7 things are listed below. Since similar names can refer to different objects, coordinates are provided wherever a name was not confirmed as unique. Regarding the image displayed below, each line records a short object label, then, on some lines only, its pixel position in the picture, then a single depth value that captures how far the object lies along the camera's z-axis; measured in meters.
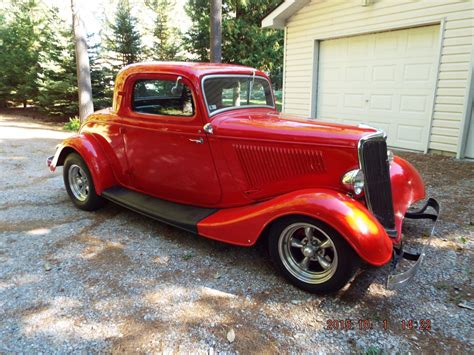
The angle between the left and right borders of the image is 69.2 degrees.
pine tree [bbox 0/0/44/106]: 14.47
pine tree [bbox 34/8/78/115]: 11.60
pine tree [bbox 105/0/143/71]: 13.75
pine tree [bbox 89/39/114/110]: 12.20
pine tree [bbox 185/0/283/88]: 15.45
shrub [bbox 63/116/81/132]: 11.38
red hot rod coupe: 2.70
